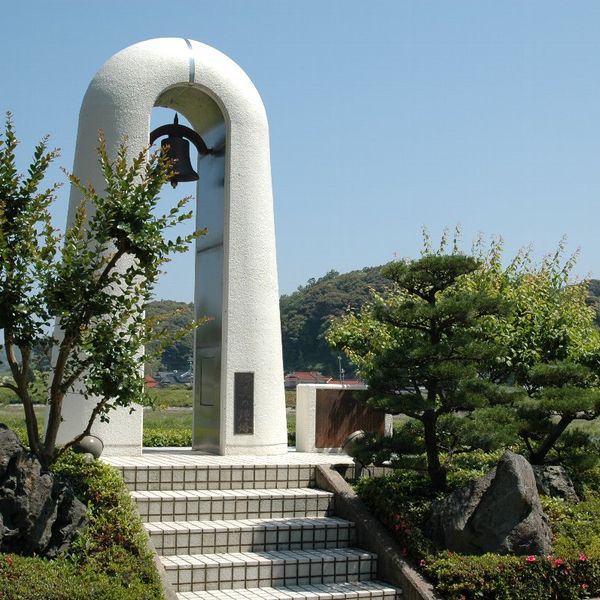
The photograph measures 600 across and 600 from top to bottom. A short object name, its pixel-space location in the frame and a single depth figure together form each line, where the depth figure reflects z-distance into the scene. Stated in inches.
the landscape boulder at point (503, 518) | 345.1
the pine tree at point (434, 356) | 374.3
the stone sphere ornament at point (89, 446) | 399.2
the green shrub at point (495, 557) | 328.5
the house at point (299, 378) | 1984.4
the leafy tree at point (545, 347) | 414.0
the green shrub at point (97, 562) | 284.5
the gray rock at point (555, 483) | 414.3
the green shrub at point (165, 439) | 519.2
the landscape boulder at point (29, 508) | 301.9
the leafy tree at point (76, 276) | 331.0
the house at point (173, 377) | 2020.2
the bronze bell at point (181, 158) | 472.7
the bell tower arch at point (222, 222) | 453.1
